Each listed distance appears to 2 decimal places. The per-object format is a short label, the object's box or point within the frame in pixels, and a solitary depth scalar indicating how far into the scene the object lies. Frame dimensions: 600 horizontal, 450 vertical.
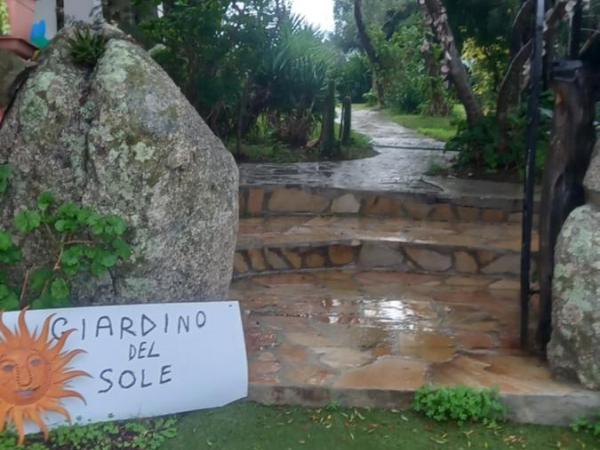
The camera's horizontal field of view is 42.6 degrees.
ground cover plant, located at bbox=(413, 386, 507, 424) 3.02
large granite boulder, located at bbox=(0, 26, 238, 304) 3.10
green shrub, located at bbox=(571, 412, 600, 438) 3.00
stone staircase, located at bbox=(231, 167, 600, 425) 3.19
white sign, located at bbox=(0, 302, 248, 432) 2.85
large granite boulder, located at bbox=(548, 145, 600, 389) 3.06
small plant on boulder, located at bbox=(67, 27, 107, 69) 3.23
